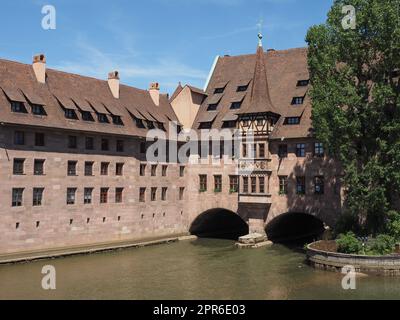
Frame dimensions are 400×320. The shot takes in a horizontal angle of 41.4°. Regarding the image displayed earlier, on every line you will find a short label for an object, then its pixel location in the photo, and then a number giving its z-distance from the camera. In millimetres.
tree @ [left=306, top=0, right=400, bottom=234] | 37562
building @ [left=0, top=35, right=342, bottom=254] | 42438
